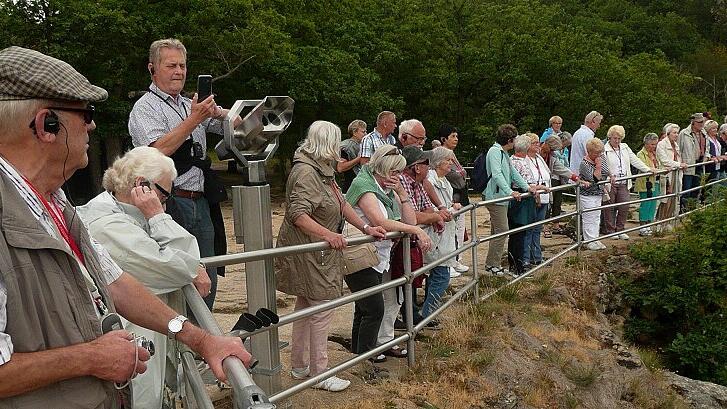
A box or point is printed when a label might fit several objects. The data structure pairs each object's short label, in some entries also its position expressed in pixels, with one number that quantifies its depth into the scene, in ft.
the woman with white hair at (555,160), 35.12
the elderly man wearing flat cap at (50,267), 6.05
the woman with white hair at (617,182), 35.83
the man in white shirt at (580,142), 36.35
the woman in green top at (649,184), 40.11
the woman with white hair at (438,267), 22.58
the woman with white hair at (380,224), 17.99
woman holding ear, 9.41
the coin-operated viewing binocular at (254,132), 12.30
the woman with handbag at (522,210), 29.48
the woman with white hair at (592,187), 34.24
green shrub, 30.35
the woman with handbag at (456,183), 28.48
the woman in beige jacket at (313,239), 16.22
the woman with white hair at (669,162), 40.19
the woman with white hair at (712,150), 45.39
